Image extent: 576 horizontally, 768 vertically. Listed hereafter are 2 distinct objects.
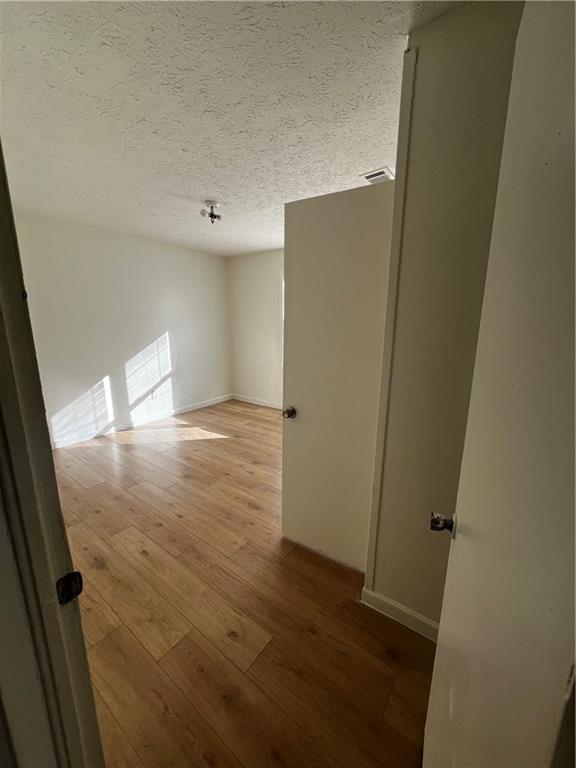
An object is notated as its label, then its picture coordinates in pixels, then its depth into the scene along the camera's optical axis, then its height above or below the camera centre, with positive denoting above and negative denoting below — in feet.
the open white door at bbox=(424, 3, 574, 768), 1.08 -0.63
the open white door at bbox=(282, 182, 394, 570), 4.60 -0.62
